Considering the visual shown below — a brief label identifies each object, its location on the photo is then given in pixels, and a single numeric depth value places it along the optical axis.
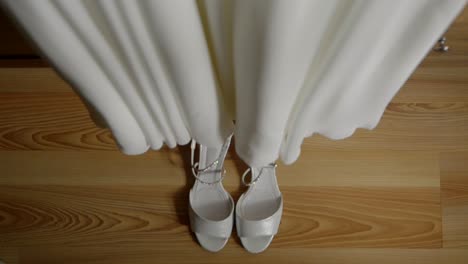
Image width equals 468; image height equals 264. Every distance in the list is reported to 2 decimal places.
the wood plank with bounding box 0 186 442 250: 0.97
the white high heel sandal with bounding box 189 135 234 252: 0.92
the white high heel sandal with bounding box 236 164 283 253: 0.93
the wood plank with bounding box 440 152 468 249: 0.97
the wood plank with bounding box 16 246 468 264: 0.96
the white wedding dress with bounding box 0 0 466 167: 0.36
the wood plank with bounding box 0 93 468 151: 0.99
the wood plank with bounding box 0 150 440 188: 0.98
